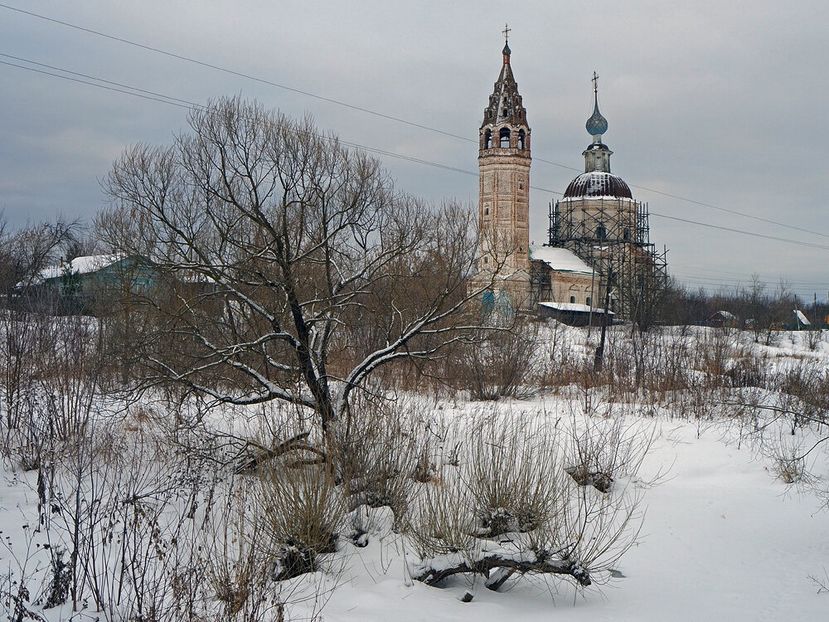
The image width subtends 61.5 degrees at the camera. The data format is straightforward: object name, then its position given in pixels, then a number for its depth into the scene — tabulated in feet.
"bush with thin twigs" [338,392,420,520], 24.53
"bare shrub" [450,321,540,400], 55.98
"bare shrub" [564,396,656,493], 31.89
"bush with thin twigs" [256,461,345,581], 21.09
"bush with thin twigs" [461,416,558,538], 22.30
